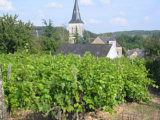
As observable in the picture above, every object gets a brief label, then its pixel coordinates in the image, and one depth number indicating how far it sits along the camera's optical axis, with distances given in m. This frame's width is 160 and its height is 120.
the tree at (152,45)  18.21
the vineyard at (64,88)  3.54
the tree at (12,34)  19.12
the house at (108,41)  43.91
